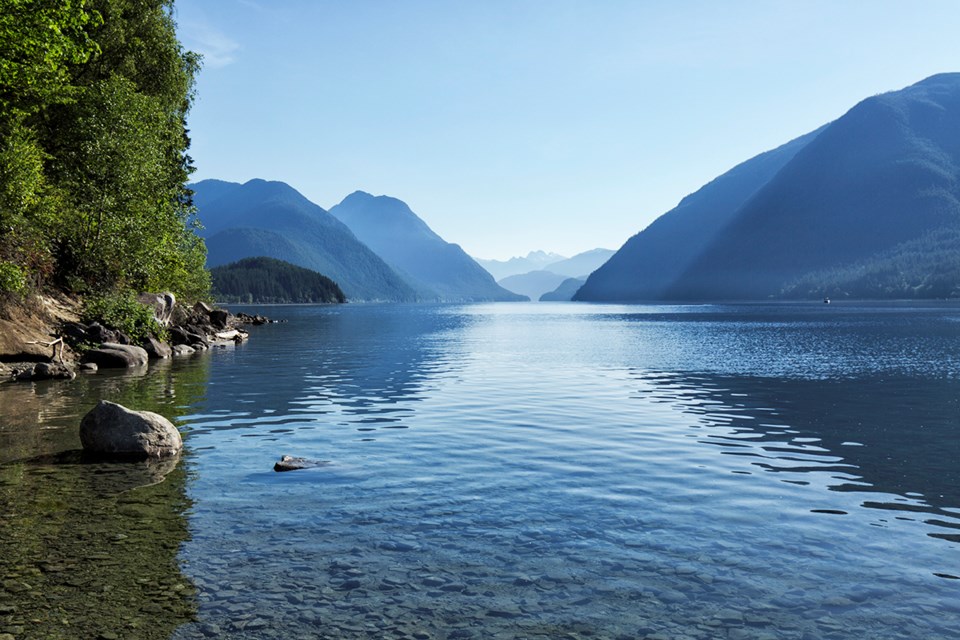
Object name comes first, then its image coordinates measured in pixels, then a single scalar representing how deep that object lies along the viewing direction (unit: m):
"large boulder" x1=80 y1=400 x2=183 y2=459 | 17.06
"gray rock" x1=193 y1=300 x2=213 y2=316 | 79.94
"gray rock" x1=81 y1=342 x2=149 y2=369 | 40.12
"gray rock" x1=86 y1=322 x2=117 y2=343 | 42.00
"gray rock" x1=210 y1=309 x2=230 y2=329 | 78.50
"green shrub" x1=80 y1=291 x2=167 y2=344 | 44.56
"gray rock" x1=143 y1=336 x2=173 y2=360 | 48.16
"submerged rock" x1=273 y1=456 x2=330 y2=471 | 16.20
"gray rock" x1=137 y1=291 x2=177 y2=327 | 51.38
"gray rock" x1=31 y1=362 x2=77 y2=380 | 33.95
